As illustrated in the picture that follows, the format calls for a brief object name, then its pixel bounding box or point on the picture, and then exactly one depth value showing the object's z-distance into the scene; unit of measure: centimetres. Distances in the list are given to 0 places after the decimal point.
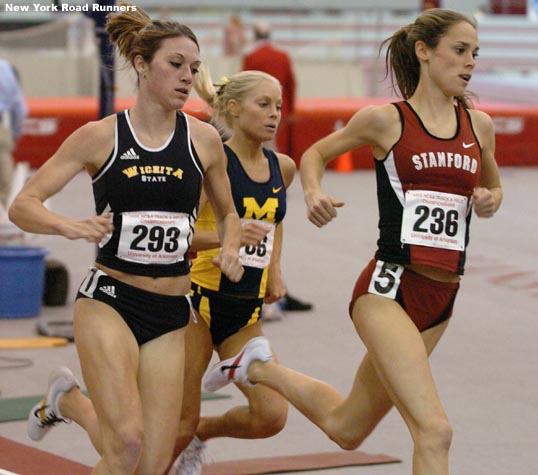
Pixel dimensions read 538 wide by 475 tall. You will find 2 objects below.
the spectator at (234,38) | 2475
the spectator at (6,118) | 1244
